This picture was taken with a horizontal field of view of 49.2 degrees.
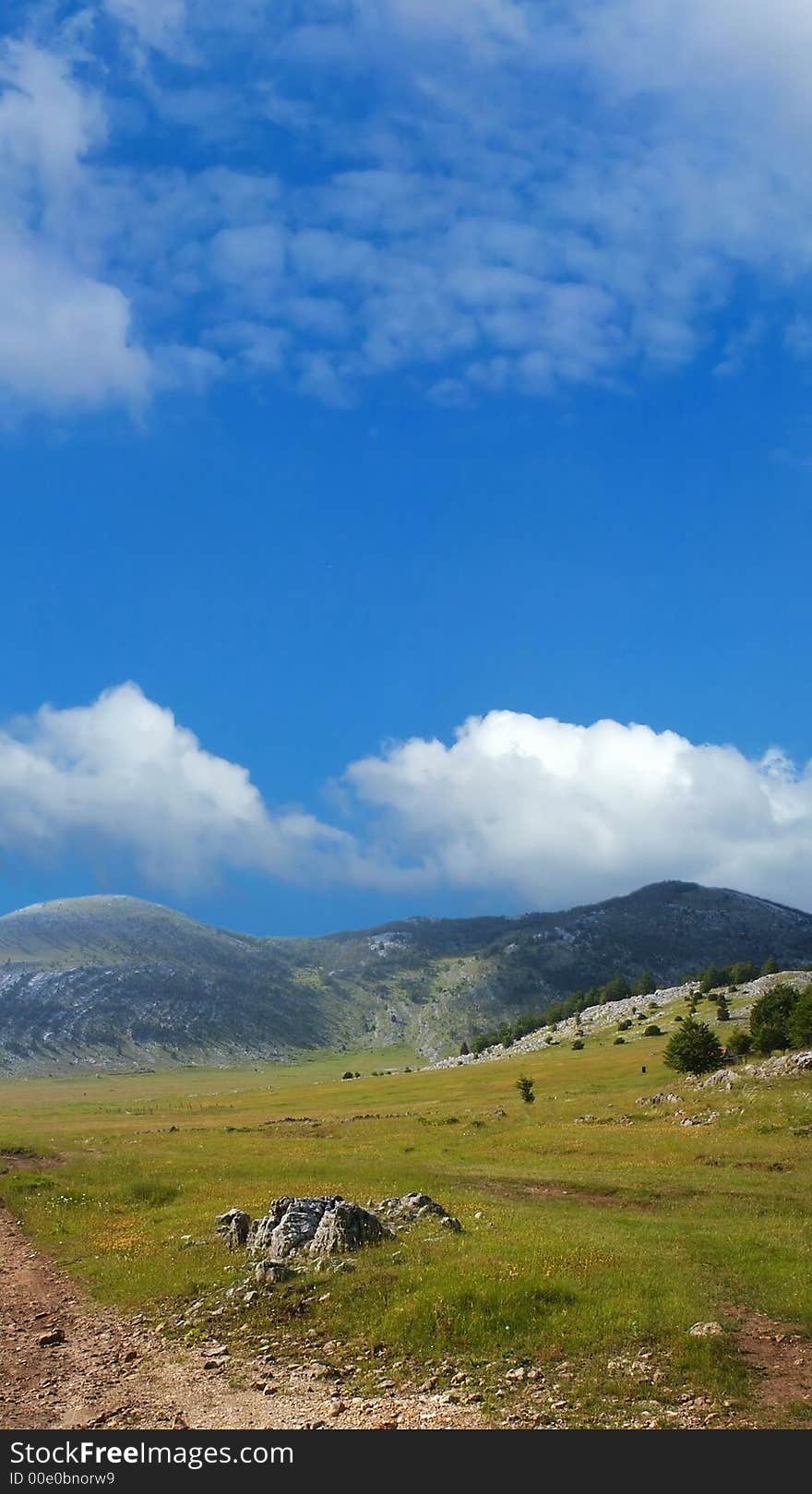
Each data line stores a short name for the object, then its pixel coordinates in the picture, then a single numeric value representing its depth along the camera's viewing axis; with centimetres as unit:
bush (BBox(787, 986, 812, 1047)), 8112
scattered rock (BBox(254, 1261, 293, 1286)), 2531
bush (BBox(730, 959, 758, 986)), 17609
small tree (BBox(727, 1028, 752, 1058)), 8781
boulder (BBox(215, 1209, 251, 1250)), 3011
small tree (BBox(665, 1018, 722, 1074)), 8694
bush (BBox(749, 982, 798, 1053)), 8350
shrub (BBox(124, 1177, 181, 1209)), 4362
